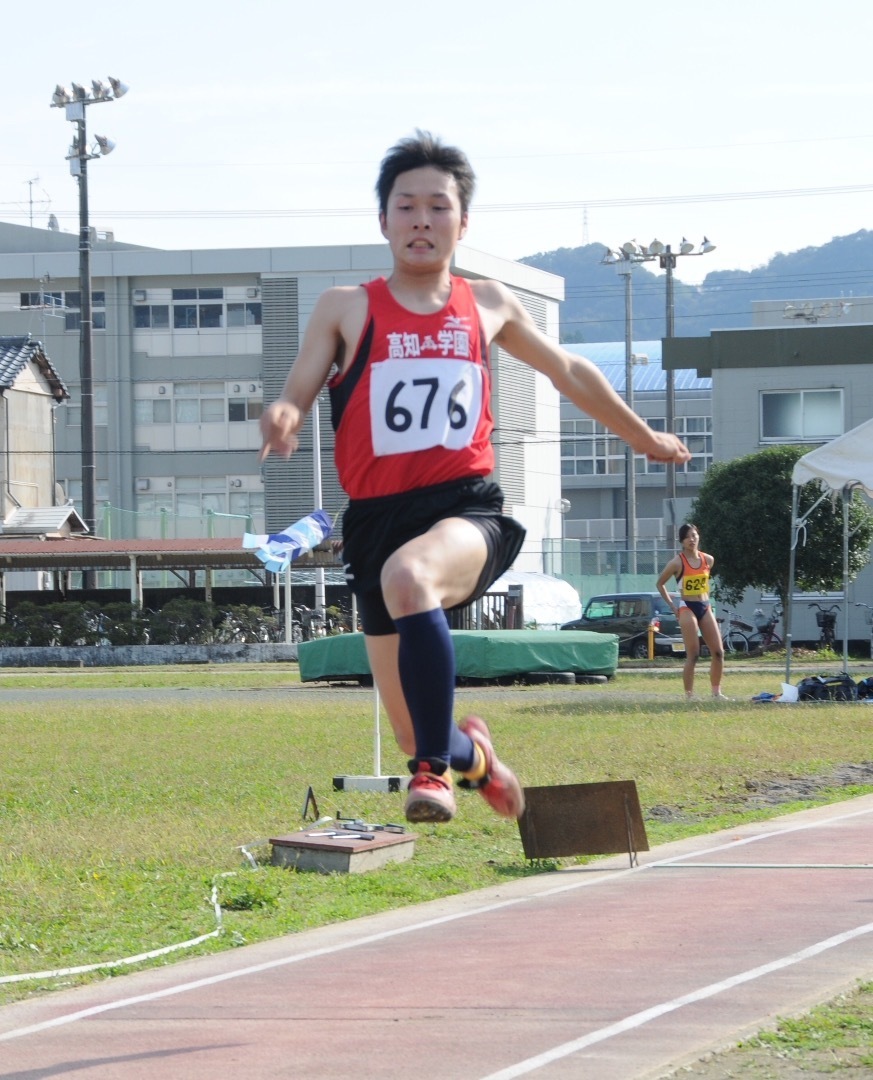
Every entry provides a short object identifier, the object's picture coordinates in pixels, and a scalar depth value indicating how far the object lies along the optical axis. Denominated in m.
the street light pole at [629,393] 63.69
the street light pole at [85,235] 50.00
